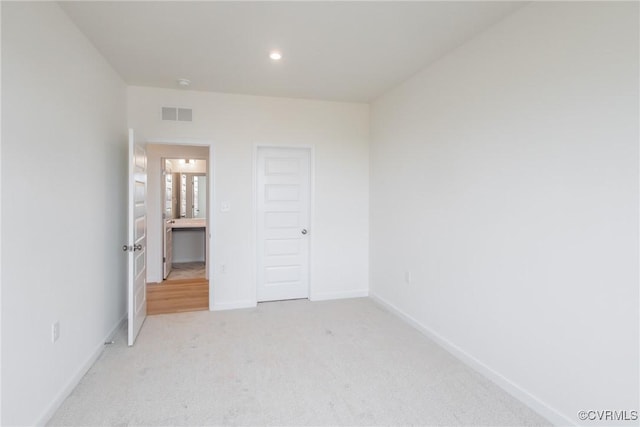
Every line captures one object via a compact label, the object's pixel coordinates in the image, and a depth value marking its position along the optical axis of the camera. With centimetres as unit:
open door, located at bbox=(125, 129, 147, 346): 303
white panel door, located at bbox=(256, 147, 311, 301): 439
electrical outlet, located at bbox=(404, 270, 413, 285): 365
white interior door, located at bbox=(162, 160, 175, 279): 537
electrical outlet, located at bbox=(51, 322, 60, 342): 214
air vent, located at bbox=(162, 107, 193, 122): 394
